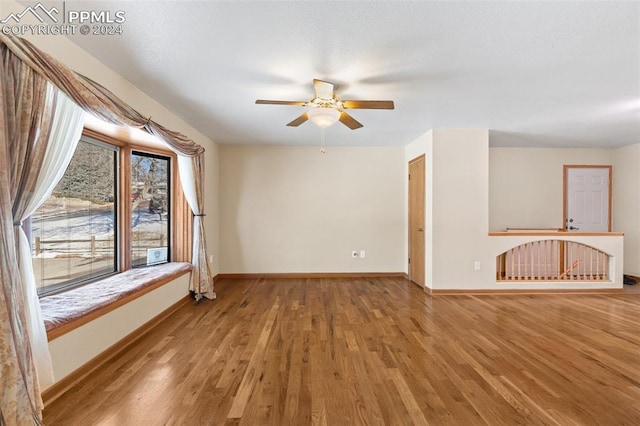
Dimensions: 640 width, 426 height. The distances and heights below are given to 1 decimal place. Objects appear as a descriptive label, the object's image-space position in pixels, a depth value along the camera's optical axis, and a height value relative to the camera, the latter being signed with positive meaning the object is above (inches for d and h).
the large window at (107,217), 100.7 -3.0
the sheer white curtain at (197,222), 154.1 -6.8
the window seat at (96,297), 78.1 -28.9
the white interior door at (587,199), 220.4 +7.6
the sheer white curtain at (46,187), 64.5 +5.7
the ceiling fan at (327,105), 96.9 +36.5
